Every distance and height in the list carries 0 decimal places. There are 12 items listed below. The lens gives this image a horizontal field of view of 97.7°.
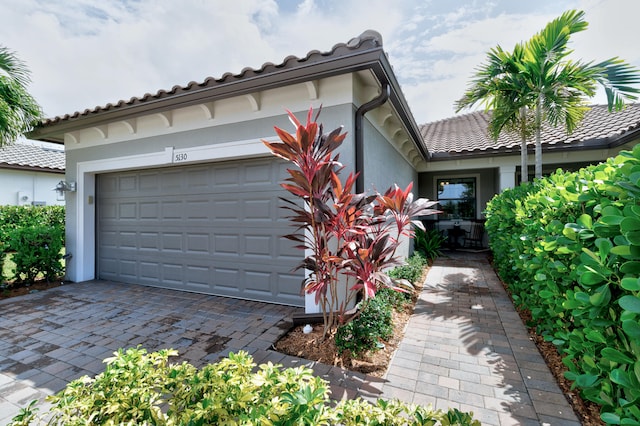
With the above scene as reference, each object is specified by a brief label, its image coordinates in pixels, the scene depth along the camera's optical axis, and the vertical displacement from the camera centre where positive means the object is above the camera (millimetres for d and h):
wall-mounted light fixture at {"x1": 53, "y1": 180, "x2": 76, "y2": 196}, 6055 +534
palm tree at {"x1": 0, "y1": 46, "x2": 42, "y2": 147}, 5000 +2066
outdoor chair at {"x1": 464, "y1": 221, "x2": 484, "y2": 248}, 9952 -795
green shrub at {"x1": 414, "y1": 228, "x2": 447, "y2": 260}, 8250 -904
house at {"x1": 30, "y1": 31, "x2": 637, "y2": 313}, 3711 +846
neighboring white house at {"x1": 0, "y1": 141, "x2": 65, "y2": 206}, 10969 +1462
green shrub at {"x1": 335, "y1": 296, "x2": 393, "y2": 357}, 2930 -1271
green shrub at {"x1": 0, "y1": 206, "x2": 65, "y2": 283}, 5578 -872
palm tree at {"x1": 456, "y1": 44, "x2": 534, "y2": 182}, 5473 +2515
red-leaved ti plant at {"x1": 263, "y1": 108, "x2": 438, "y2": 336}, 2693 -29
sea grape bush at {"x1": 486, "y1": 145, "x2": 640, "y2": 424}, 1186 -336
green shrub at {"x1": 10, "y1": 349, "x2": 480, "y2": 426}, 1161 -868
